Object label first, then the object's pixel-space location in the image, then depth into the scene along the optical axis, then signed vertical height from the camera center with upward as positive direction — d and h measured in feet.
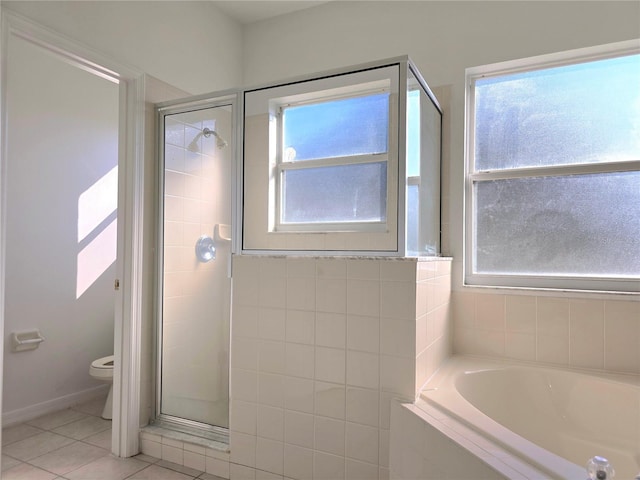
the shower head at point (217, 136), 7.29 +1.93
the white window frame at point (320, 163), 5.98 +1.29
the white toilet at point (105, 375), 8.69 -2.83
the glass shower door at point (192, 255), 7.24 -0.22
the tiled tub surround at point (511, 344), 4.37 -1.65
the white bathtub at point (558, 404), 5.45 -2.31
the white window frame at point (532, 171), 6.61 +1.27
